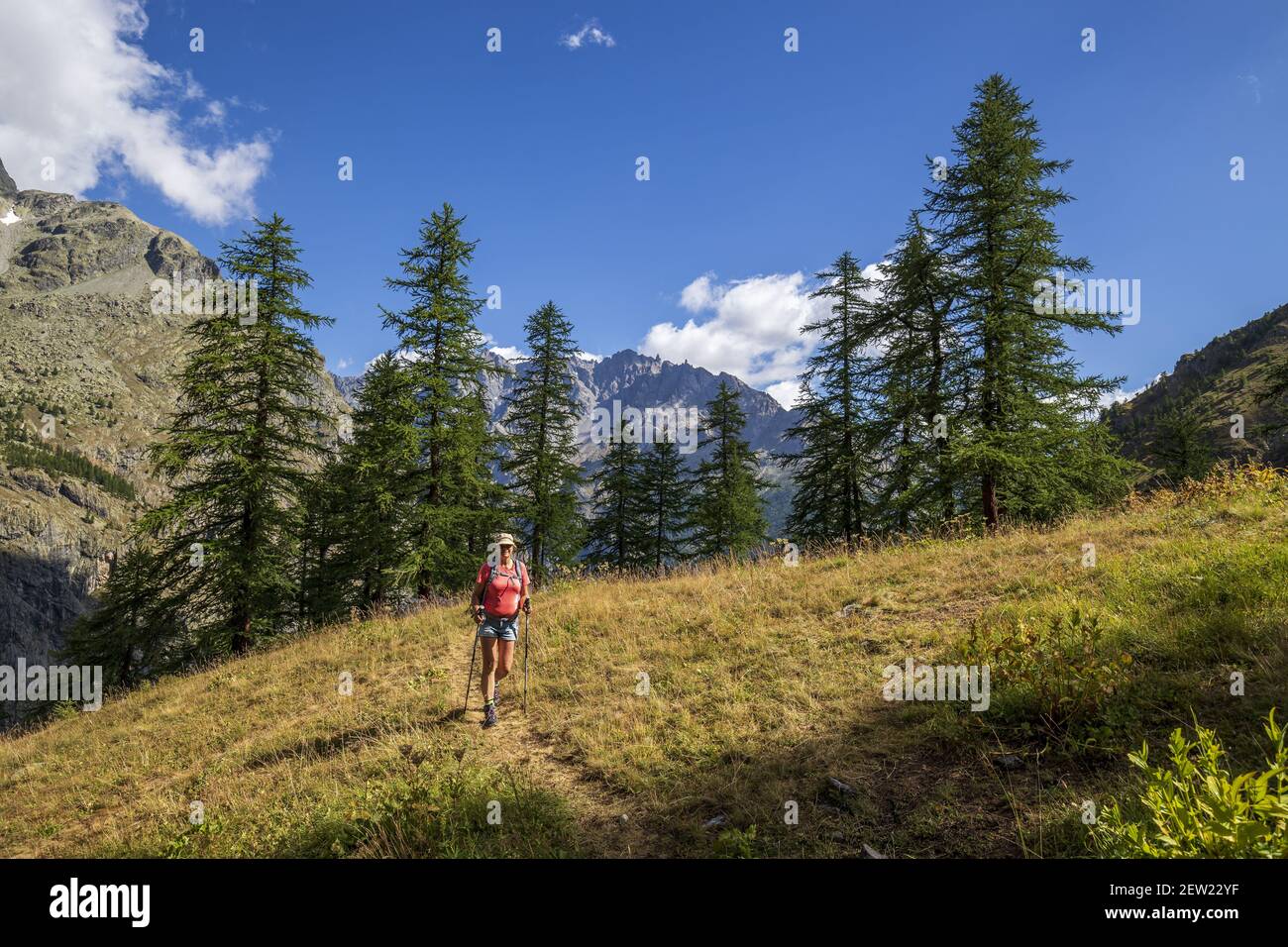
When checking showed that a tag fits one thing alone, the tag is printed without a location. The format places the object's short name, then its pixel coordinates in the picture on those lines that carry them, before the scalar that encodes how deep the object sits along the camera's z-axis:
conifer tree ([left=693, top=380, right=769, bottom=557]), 27.55
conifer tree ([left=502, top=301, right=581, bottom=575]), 23.05
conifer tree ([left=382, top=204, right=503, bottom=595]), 17.09
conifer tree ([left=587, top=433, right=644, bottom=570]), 30.50
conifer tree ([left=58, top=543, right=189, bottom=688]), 19.23
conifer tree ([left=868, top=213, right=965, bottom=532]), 13.90
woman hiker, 7.73
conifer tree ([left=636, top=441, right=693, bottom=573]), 30.89
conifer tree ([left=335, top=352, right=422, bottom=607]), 16.38
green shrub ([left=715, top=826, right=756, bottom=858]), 3.94
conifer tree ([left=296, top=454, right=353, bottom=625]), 21.48
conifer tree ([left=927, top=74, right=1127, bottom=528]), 12.85
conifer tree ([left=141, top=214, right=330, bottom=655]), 15.98
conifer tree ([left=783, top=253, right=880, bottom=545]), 21.14
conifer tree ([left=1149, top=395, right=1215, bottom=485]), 35.72
